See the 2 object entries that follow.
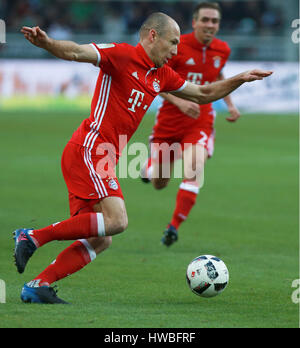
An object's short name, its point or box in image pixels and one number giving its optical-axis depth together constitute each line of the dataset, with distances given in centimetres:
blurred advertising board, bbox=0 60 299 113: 5328
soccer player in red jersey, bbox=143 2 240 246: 1892
